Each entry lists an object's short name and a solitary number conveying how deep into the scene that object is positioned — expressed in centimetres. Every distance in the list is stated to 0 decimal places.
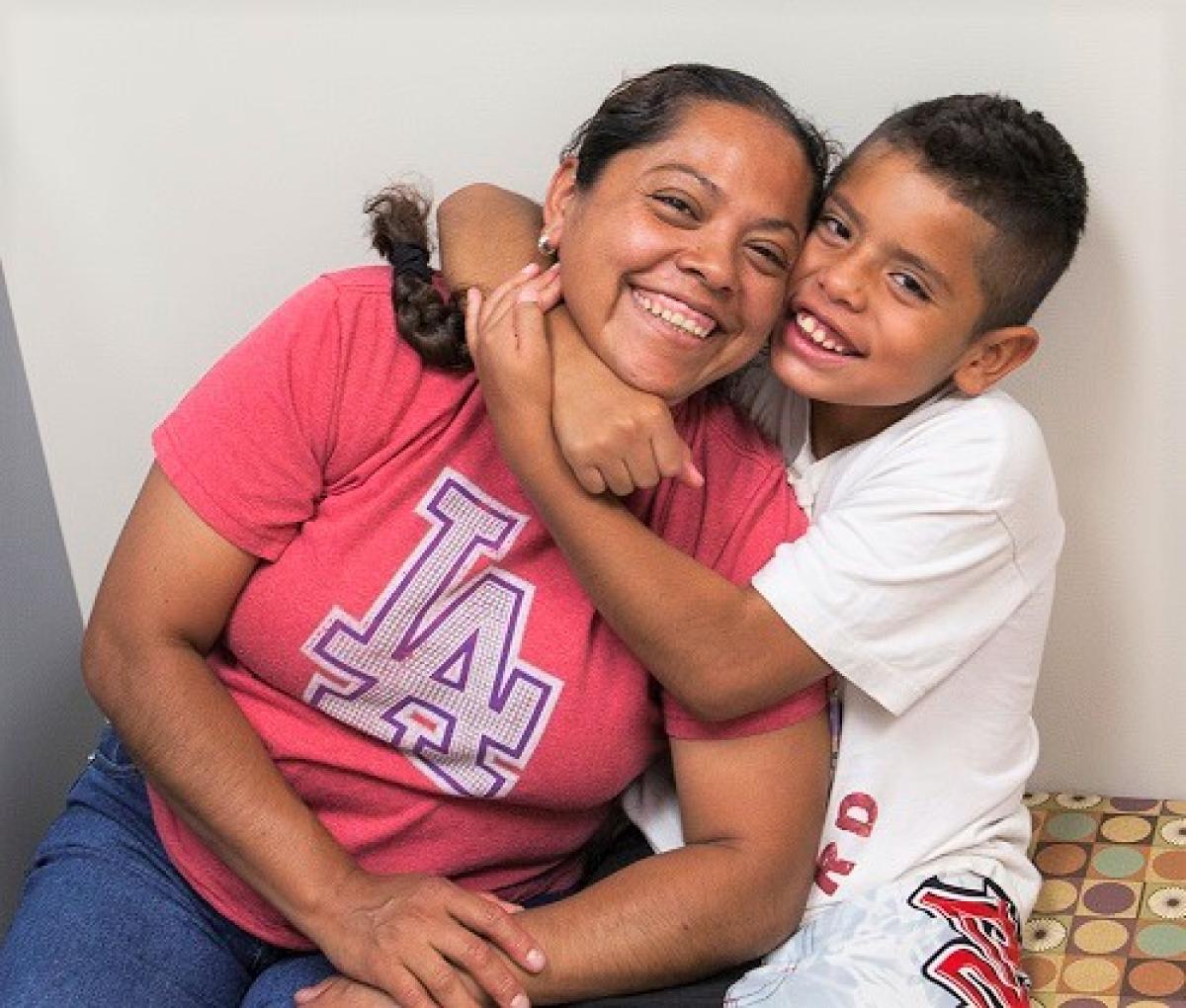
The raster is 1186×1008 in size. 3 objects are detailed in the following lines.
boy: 177
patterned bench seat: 194
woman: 181
